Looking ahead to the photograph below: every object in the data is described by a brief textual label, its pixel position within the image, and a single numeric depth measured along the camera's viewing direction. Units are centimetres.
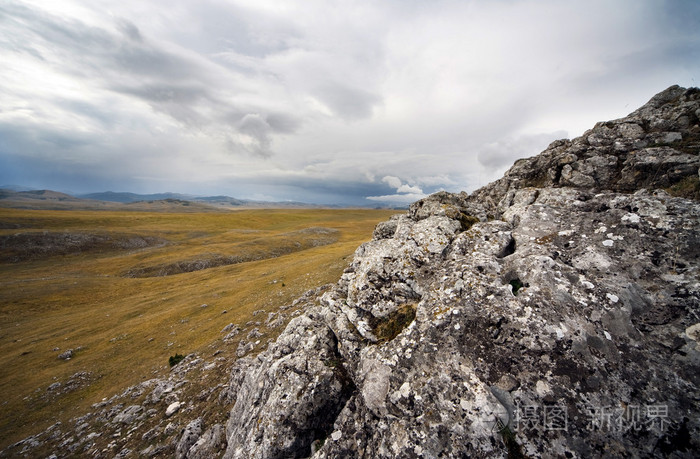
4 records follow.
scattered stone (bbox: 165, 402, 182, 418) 1648
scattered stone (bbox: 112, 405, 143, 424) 1703
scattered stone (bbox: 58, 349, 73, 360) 2835
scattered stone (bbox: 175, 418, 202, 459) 1322
